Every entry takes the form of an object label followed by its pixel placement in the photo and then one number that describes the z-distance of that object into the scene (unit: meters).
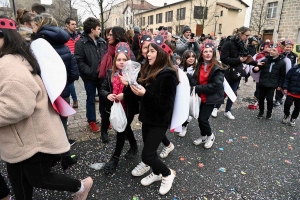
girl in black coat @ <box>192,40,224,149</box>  3.43
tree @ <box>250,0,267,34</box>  24.17
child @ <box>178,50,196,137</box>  4.15
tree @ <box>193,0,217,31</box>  34.28
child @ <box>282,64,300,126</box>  4.66
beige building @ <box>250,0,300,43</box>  20.54
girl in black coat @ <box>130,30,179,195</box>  2.27
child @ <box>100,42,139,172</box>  2.83
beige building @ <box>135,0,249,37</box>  35.34
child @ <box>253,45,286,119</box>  4.92
